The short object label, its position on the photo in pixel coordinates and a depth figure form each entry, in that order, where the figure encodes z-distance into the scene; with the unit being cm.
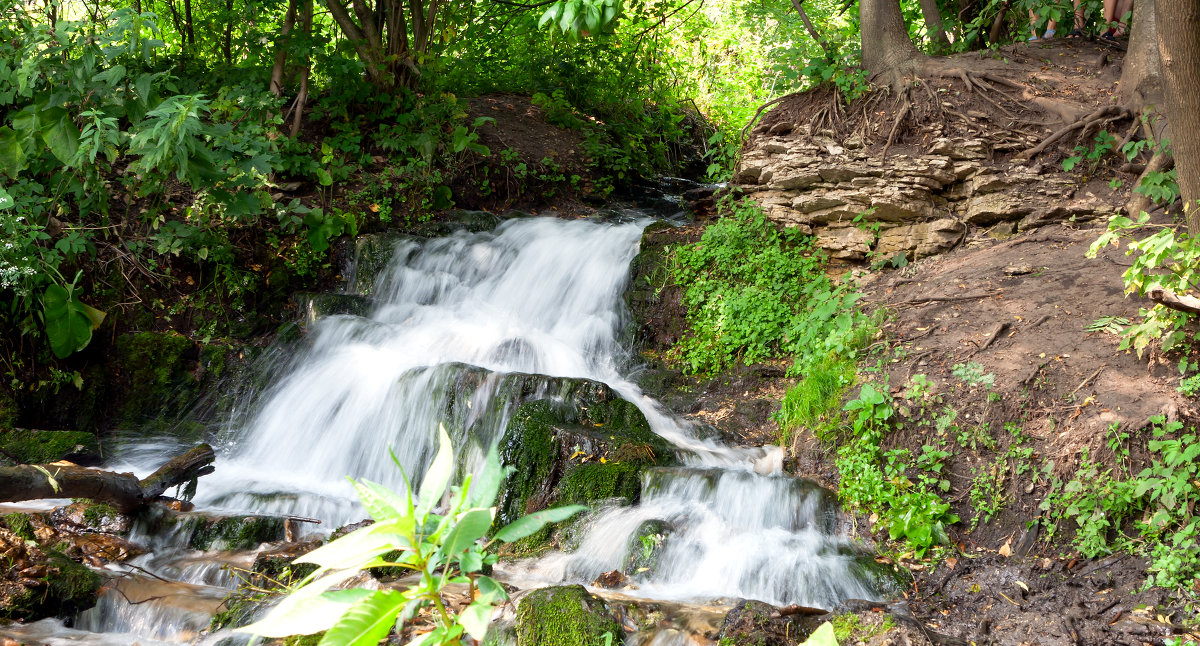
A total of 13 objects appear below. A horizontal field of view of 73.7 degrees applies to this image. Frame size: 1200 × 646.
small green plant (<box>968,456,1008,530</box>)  486
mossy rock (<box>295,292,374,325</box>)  838
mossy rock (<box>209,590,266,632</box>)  416
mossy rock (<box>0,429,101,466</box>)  603
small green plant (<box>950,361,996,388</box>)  530
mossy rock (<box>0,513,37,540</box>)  479
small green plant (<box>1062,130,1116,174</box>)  697
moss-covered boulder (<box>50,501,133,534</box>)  523
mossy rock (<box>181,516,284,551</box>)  526
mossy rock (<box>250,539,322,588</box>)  450
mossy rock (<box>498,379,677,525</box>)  554
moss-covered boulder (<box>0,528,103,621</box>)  427
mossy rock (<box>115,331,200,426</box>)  757
